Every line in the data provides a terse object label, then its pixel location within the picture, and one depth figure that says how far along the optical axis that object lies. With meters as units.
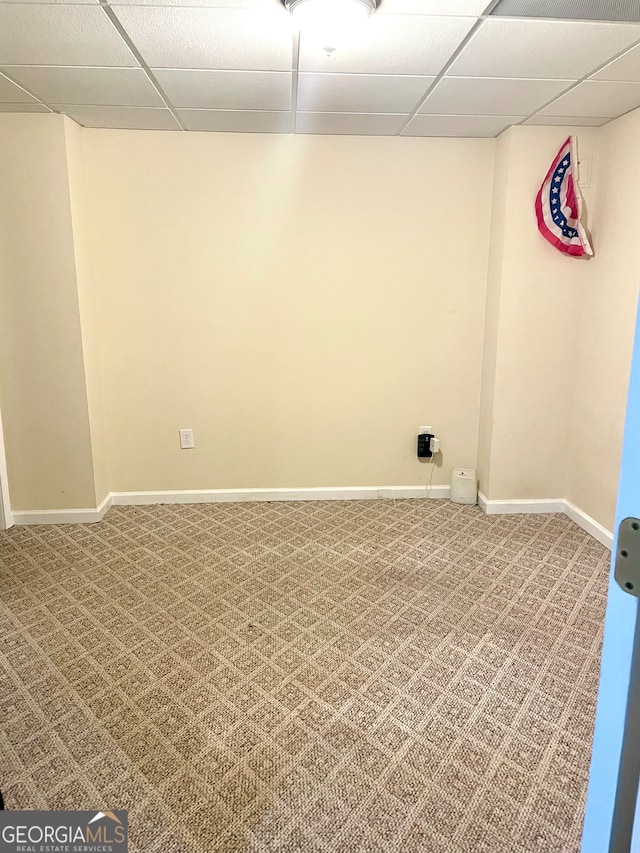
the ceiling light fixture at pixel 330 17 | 1.66
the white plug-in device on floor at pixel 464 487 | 3.43
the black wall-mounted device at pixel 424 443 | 3.45
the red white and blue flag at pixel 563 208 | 2.86
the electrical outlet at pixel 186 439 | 3.38
